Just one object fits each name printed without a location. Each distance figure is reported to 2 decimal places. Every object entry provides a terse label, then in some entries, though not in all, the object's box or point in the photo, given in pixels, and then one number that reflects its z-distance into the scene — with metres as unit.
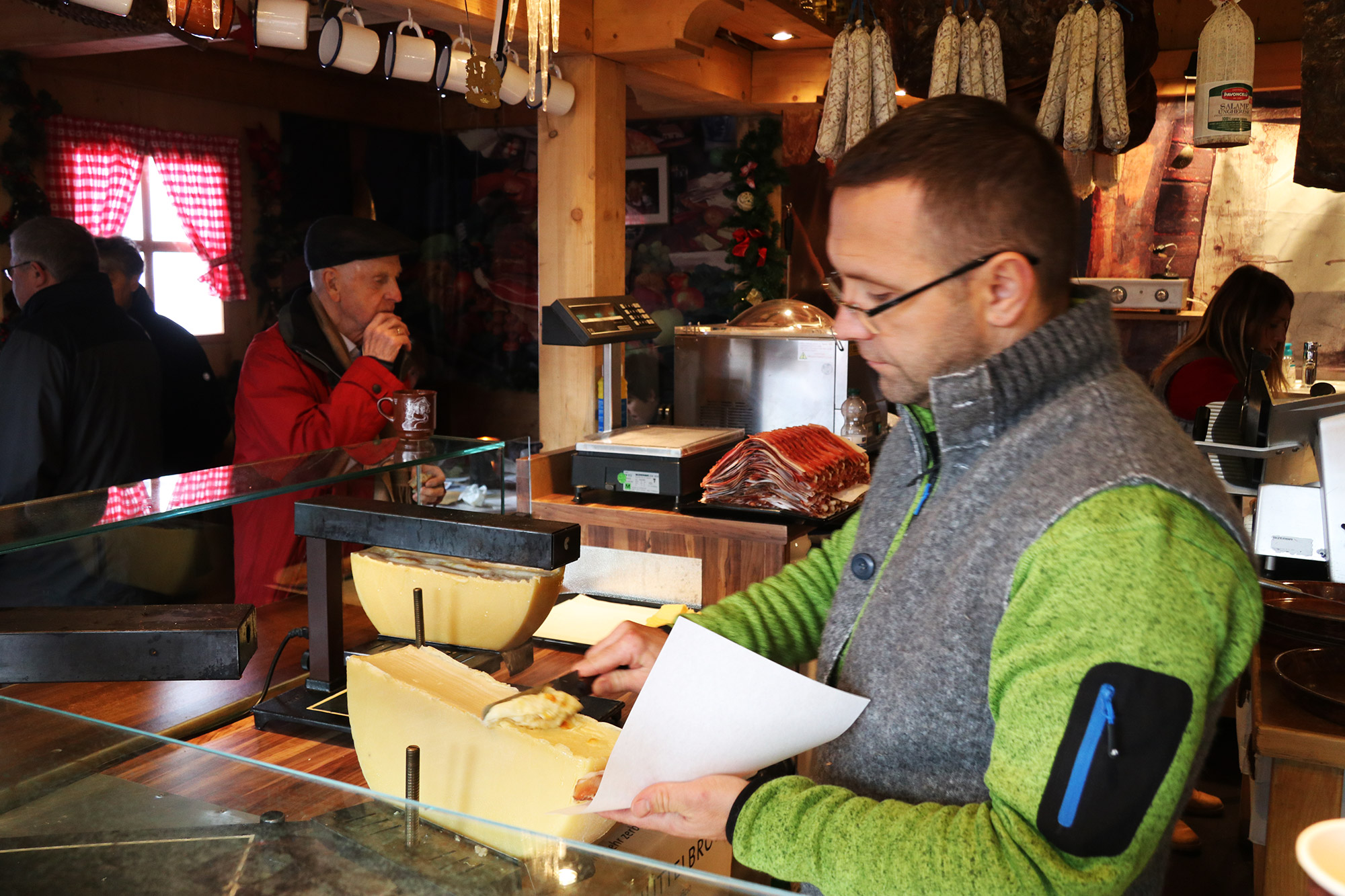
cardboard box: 1.37
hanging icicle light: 2.30
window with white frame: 4.45
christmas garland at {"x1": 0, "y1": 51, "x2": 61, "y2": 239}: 3.96
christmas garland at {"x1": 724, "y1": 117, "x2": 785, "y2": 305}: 5.87
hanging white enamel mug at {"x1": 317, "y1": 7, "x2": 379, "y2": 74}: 2.94
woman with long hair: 4.77
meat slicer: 2.33
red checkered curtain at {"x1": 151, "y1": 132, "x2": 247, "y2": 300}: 4.59
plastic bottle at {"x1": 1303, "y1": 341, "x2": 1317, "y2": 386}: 5.84
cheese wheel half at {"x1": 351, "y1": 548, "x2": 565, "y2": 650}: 1.69
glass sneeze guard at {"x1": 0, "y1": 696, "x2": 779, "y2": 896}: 0.90
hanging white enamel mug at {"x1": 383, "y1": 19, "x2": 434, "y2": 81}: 3.10
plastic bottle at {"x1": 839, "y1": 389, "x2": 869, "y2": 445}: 3.79
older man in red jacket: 3.03
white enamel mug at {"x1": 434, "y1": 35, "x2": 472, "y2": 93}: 3.18
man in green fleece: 0.87
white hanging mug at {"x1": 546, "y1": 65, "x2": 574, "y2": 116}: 3.92
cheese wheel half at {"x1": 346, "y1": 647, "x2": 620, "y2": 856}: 1.25
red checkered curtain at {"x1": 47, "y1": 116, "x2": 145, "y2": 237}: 4.12
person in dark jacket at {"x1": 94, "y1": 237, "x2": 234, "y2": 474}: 4.23
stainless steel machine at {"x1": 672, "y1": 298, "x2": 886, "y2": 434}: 3.88
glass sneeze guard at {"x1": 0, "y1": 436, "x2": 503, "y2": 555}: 1.37
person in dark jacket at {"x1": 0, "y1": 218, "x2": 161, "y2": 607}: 2.96
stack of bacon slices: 3.02
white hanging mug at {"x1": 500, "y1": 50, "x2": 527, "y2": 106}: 3.52
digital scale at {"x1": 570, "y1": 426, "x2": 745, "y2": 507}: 3.14
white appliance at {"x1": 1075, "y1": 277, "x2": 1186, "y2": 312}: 6.12
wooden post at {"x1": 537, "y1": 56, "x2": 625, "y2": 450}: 4.13
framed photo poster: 6.31
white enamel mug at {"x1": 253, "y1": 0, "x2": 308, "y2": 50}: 2.75
